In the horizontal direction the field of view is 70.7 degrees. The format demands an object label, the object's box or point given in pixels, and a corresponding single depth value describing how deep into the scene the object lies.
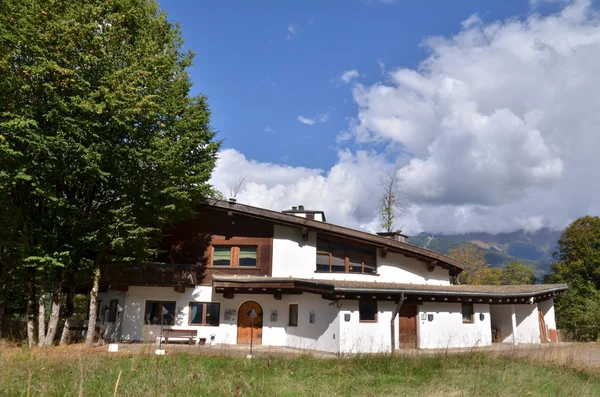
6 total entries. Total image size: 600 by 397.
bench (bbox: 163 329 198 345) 19.94
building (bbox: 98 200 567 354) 19.59
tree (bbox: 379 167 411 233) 36.94
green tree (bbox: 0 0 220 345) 15.08
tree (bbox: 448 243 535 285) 52.03
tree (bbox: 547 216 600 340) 29.45
